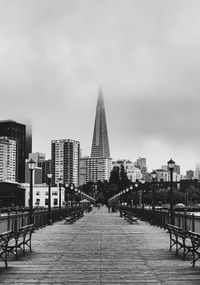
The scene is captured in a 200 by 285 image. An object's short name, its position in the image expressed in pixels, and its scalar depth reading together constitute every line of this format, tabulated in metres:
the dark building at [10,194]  160.16
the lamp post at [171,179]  29.40
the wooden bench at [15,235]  13.20
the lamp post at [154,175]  42.68
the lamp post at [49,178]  39.22
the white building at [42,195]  181.88
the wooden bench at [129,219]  41.26
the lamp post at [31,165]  30.70
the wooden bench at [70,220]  39.74
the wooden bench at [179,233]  14.88
